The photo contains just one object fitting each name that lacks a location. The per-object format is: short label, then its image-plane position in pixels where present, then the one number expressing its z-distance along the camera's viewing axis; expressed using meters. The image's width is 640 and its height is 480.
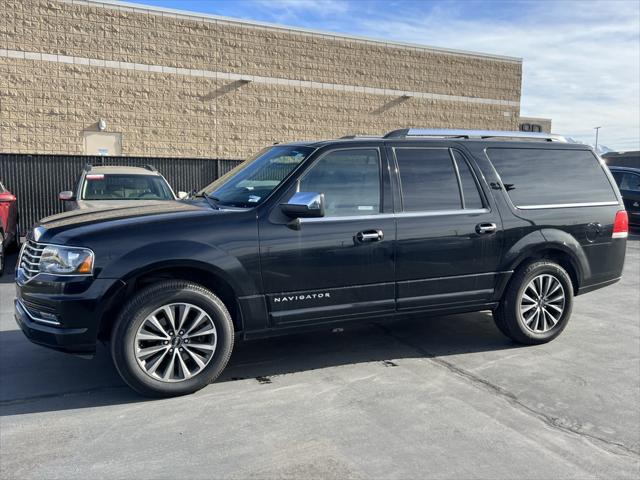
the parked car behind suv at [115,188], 9.30
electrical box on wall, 20.75
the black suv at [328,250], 4.16
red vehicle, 9.13
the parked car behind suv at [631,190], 15.39
